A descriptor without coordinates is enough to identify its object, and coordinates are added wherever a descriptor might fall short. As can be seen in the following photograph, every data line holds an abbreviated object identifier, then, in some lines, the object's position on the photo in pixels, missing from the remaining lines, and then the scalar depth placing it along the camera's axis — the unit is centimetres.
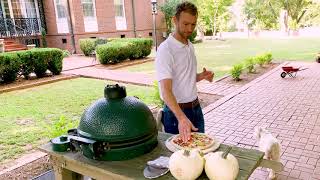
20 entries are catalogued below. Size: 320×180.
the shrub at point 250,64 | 1145
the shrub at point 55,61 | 1194
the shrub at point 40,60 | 1130
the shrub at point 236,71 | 995
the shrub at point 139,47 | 1619
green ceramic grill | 180
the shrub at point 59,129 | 407
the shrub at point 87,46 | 1877
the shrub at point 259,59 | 1215
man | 237
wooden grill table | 175
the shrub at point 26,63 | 1087
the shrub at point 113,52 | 1452
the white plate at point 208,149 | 195
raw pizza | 200
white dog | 369
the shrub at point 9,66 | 1025
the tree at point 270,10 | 4219
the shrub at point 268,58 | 1290
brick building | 1988
